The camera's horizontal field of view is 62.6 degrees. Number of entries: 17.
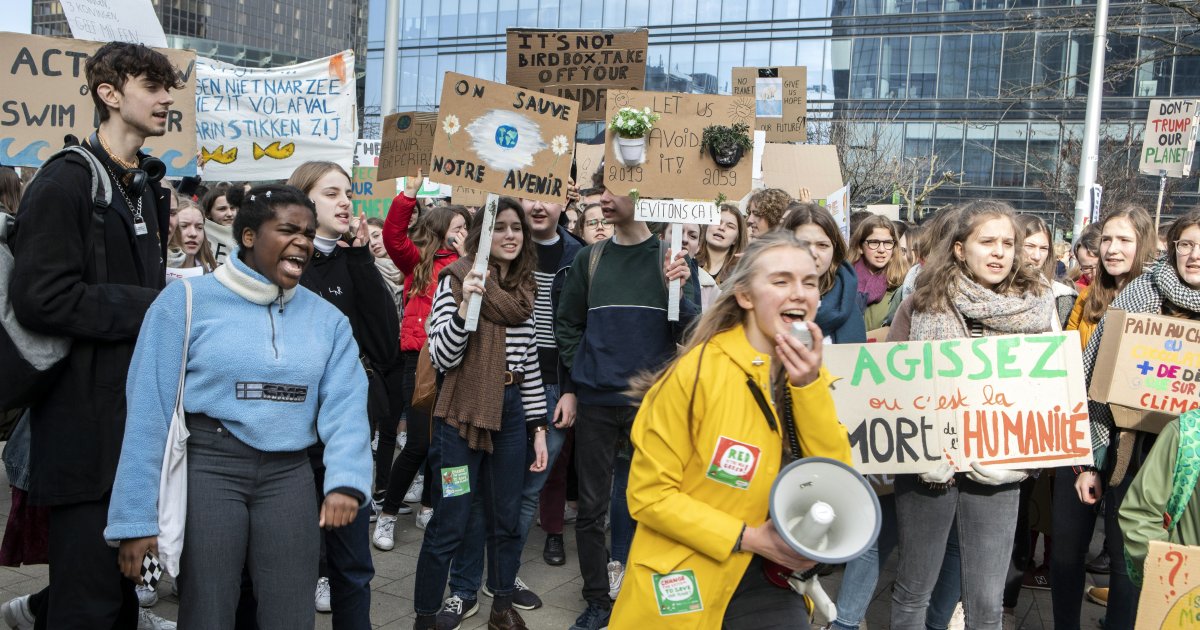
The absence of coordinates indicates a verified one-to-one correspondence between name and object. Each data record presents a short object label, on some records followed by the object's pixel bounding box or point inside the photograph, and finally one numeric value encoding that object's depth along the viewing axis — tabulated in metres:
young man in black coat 3.05
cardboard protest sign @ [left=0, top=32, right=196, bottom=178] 5.78
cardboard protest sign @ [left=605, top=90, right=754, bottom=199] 5.17
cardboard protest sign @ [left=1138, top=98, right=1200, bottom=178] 12.51
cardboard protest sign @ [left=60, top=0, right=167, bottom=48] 6.22
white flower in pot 5.12
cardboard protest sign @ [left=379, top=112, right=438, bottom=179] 7.42
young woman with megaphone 2.76
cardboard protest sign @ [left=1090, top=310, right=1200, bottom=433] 4.11
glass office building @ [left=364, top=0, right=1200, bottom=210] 34.88
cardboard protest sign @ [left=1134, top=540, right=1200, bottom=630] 3.25
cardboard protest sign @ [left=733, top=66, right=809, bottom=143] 10.66
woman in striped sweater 4.55
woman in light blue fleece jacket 2.96
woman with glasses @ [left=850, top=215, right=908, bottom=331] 6.49
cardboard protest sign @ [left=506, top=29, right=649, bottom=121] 6.39
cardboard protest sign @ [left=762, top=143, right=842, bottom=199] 9.79
